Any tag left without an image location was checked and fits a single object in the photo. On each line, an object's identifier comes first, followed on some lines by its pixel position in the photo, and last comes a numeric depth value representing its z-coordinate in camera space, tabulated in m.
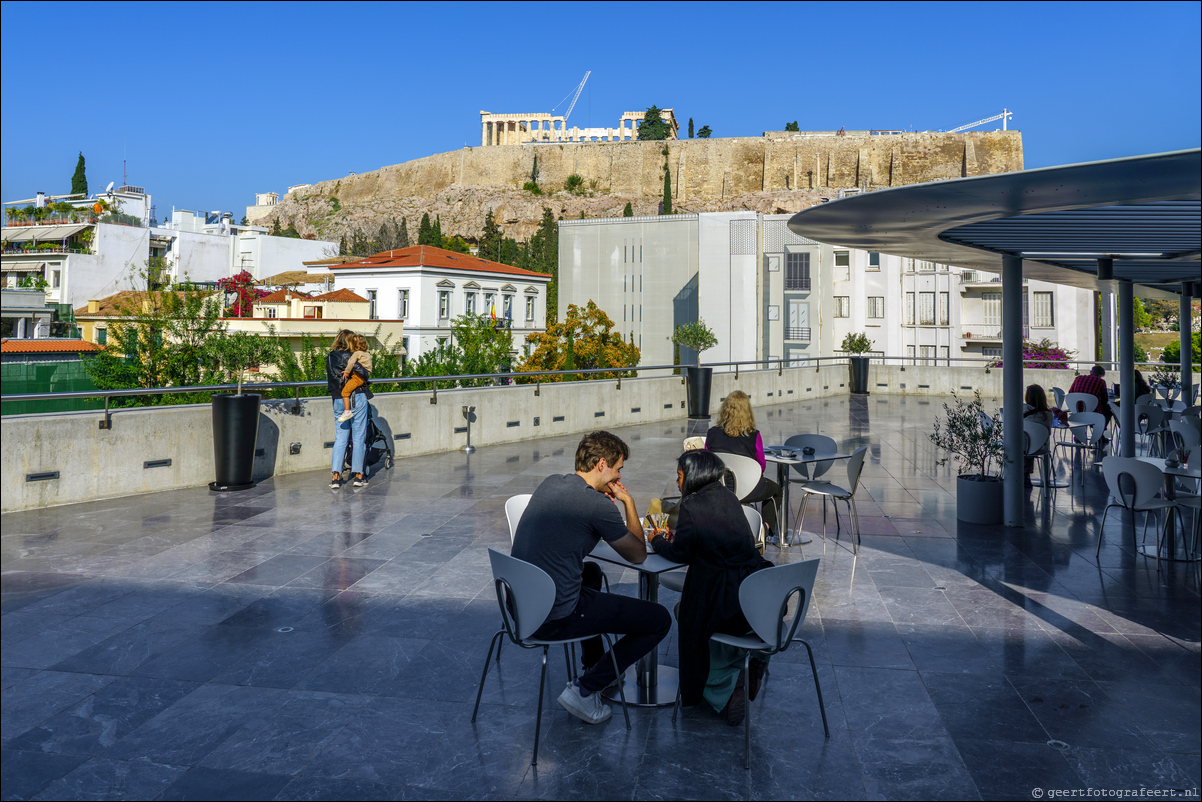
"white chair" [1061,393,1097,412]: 12.38
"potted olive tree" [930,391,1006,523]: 7.59
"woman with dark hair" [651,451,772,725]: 3.81
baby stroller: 9.69
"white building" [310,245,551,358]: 56.97
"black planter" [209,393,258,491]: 8.68
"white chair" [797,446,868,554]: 6.95
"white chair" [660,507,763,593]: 4.35
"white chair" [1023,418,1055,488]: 9.00
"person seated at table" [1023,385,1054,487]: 9.52
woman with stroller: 9.11
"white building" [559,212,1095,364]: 54.06
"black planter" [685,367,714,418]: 16.88
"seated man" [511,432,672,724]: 3.80
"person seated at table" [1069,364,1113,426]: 12.26
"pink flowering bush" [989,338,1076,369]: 39.02
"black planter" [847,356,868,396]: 23.64
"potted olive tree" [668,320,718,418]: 16.88
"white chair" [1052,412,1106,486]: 10.58
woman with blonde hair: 6.59
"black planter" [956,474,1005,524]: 7.66
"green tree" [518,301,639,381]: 41.72
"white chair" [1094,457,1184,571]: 6.56
